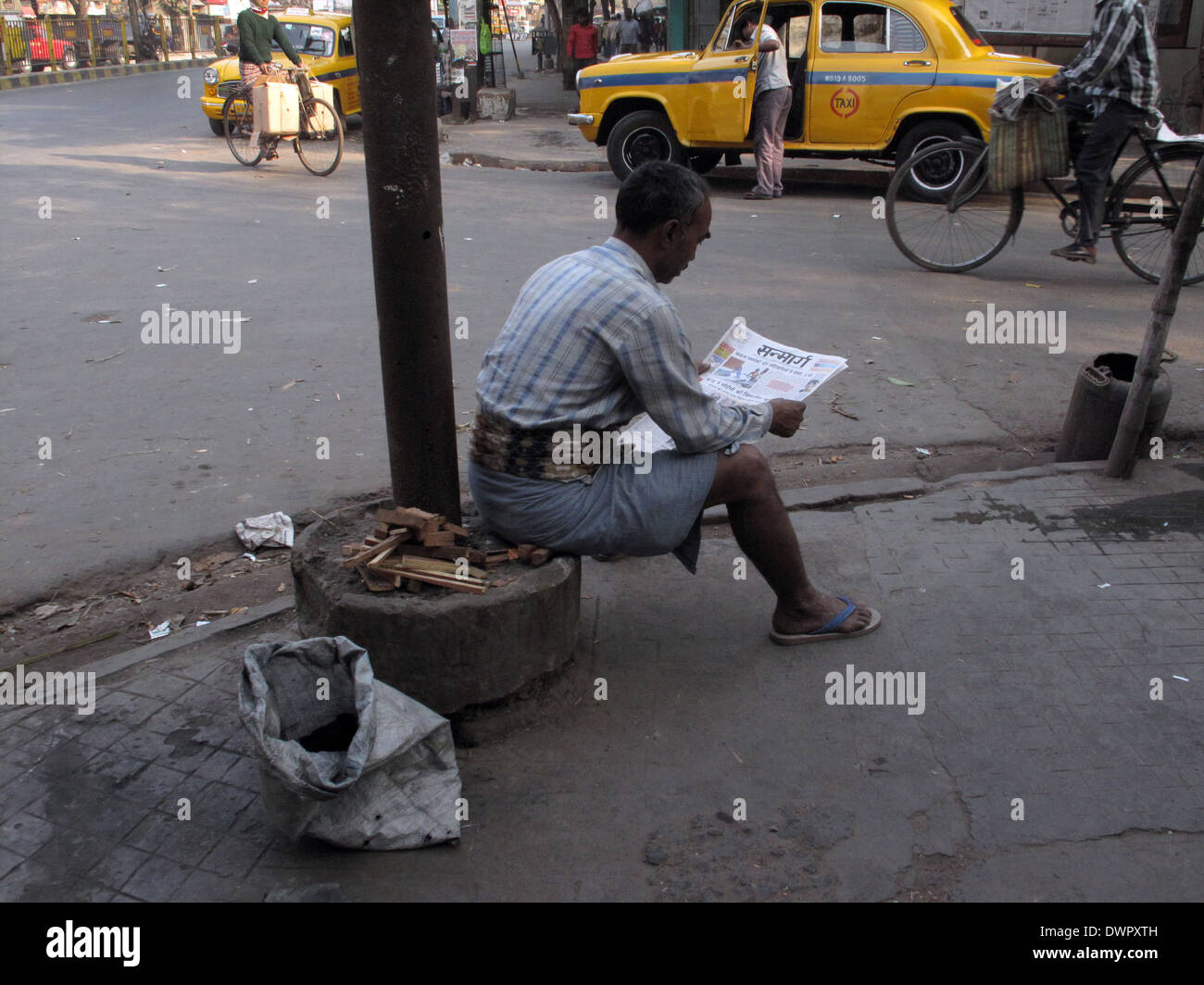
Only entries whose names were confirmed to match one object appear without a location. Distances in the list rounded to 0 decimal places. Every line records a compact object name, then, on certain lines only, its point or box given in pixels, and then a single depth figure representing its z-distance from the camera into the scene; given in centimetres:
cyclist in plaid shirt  669
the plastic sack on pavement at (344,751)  232
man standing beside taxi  1002
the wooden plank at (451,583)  274
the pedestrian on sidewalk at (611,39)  2772
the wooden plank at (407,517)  276
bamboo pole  420
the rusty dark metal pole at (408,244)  262
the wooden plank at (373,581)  277
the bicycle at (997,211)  703
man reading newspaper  281
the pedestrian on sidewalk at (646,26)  2647
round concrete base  270
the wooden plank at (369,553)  278
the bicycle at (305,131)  1202
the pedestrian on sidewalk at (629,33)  2405
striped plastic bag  687
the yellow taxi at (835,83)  993
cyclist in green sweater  1170
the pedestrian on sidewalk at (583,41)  2161
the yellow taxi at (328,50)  1552
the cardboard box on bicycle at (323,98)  1207
